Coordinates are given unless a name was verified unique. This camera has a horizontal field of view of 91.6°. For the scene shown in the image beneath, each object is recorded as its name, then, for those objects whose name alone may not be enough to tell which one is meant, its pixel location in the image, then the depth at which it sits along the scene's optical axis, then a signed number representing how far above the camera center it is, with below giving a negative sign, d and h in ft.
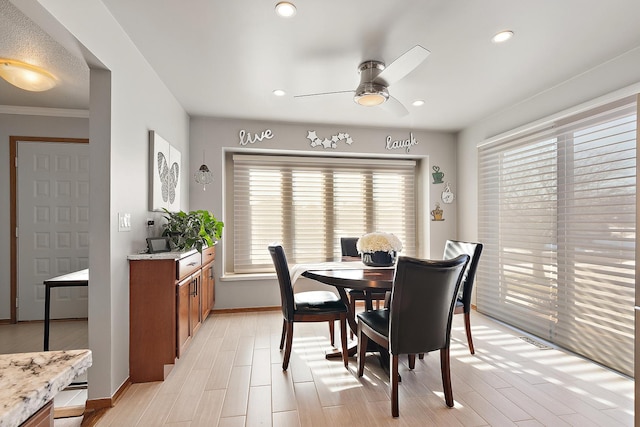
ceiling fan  7.22 +3.40
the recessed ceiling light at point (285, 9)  6.16 +4.22
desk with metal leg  7.54 -1.58
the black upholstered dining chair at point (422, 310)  6.13 -1.92
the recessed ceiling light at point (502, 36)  7.13 +4.20
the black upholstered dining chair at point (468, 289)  9.24 -2.22
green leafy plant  9.15 -0.40
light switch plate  7.05 -0.06
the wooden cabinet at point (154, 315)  7.63 -2.41
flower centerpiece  8.57 -0.86
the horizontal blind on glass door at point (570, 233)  8.10 -0.55
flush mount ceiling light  7.20 +3.46
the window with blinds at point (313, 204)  14.01 +0.62
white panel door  11.76 -0.16
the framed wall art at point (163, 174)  8.75 +1.38
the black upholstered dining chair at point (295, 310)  8.11 -2.48
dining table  7.21 -1.46
